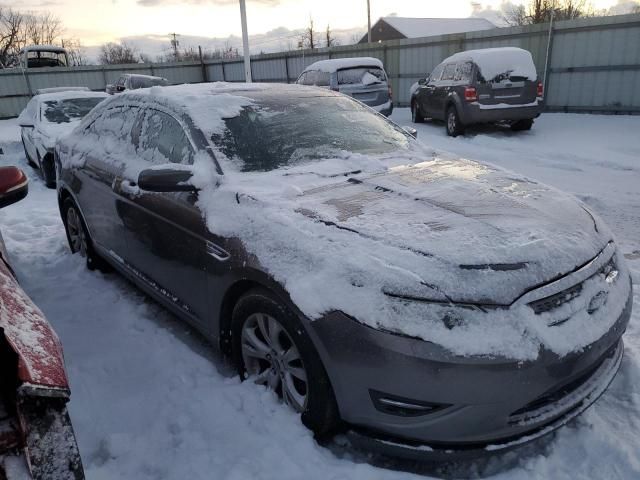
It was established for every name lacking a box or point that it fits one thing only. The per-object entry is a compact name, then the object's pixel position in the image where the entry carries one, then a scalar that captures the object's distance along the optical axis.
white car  8.09
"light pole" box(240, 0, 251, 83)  16.80
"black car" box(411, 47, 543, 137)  10.74
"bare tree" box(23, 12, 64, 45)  47.00
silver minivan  12.18
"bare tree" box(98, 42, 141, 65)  68.38
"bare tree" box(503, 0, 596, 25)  27.09
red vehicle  1.38
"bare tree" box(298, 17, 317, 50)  60.34
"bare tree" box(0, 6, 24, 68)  41.78
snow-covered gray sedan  1.93
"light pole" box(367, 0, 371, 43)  37.53
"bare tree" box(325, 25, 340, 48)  60.56
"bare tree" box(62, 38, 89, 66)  56.45
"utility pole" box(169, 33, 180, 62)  69.75
